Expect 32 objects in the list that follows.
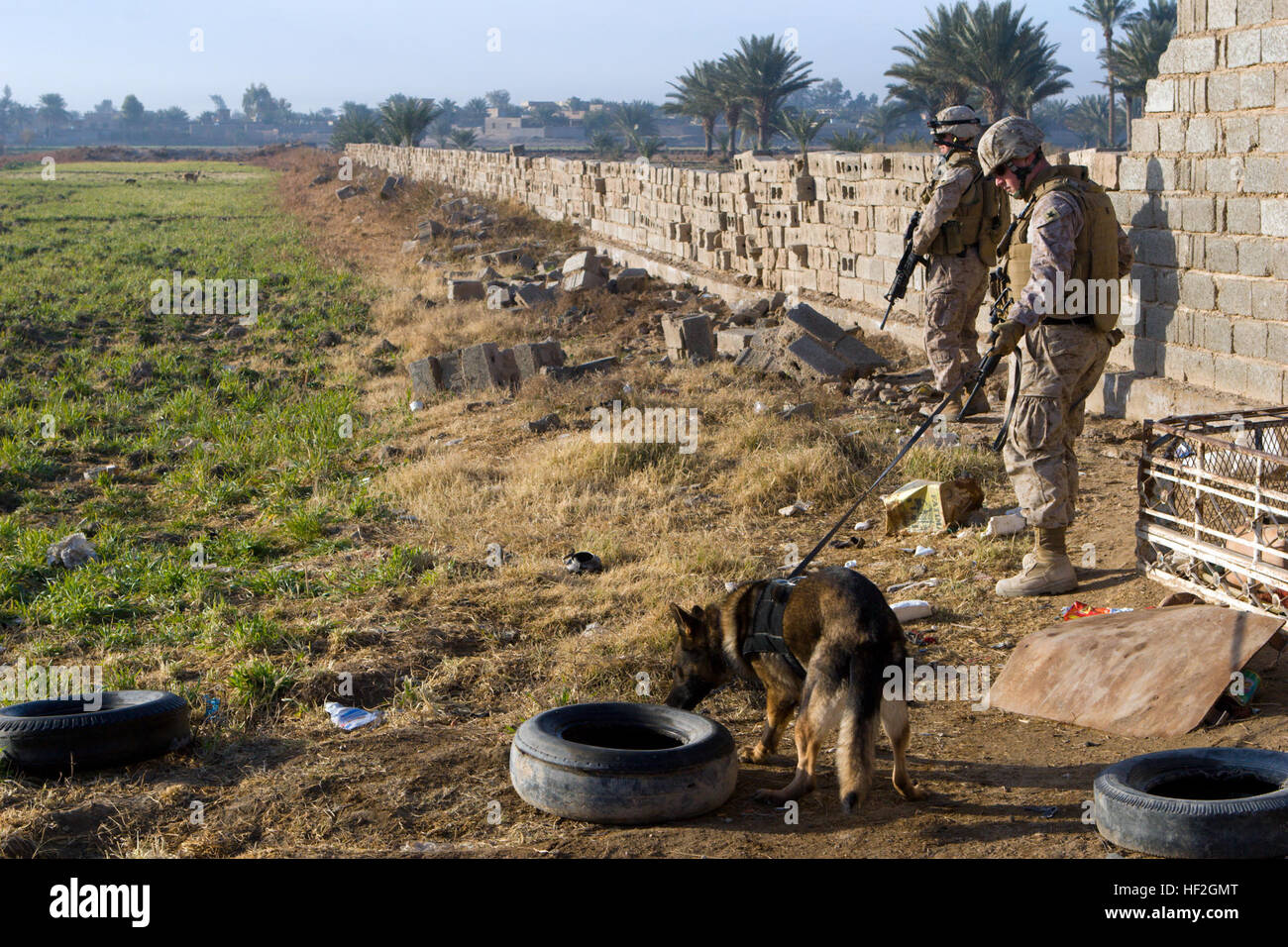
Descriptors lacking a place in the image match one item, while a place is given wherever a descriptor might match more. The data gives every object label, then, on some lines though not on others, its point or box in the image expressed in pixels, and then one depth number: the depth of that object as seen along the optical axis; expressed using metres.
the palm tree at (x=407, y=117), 47.66
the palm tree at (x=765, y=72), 38.47
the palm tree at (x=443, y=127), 71.72
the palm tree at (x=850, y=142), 34.54
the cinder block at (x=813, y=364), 10.70
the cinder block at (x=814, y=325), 11.24
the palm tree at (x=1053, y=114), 56.39
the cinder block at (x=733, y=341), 12.22
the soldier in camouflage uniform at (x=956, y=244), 8.52
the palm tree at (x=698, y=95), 42.81
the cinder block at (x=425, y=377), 11.84
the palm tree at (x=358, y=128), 59.72
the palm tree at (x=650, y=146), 43.04
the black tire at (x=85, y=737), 4.27
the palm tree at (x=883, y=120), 48.56
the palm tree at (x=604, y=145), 52.62
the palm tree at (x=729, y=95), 40.09
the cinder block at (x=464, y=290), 17.55
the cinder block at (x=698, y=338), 12.41
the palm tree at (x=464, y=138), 54.62
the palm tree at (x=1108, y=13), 37.34
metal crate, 4.76
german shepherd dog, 3.61
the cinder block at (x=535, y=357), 11.82
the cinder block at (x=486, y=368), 11.82
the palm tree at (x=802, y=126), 36.75
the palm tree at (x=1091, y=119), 49.84
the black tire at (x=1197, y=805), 3.12
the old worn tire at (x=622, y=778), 3.70
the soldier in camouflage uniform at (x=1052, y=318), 5.34
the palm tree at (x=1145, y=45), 32.81
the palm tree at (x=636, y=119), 60.07
